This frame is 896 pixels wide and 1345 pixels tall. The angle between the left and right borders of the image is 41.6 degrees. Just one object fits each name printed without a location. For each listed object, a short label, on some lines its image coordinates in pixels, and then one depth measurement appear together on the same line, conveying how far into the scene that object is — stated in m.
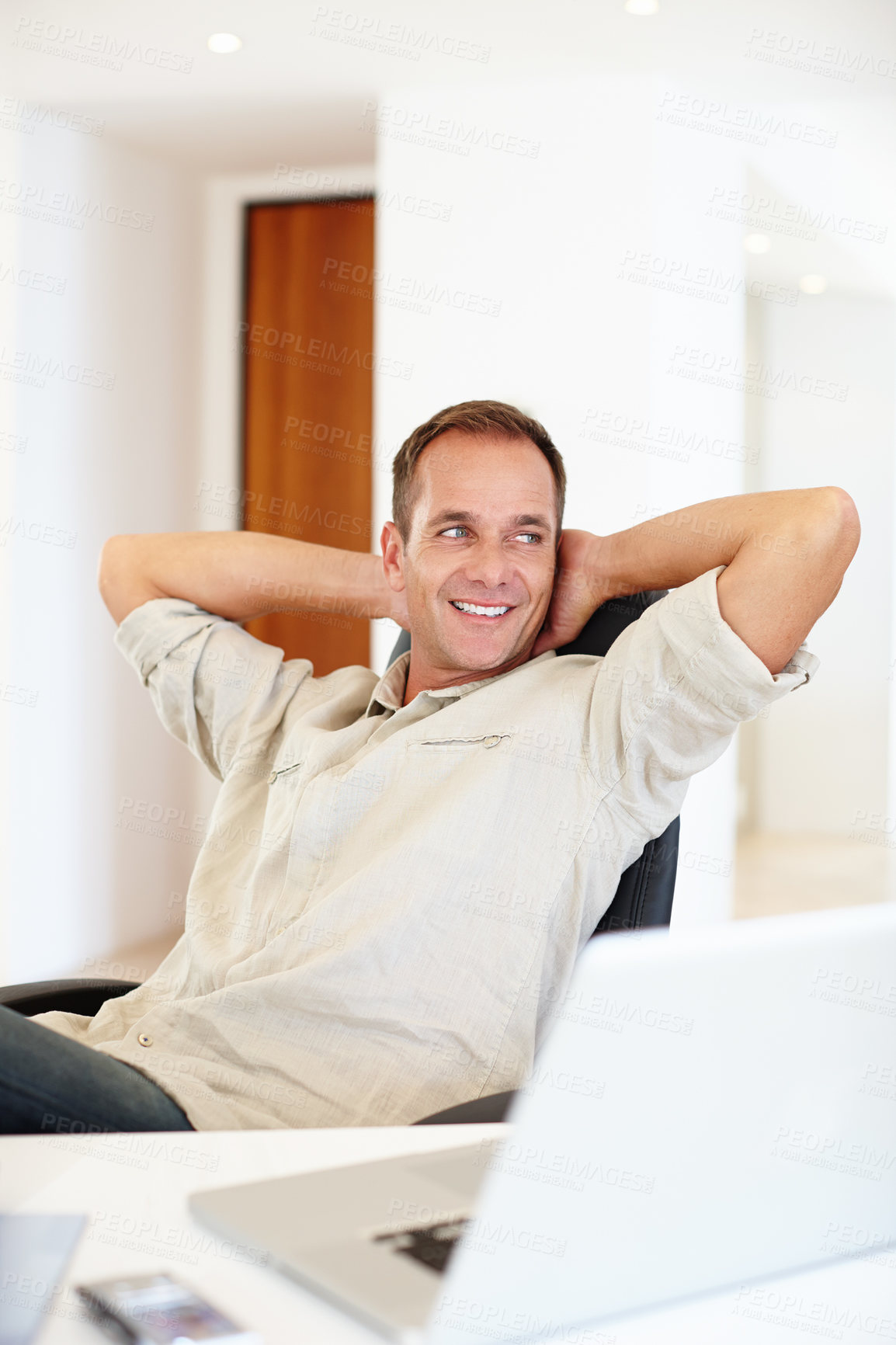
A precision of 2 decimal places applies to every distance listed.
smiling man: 1.24
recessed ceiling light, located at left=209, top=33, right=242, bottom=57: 3.17
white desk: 0.55
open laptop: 0.52
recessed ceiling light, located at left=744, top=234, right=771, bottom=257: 4.94
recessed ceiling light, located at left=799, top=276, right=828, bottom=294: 5.69
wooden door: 4.03
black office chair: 0.90
